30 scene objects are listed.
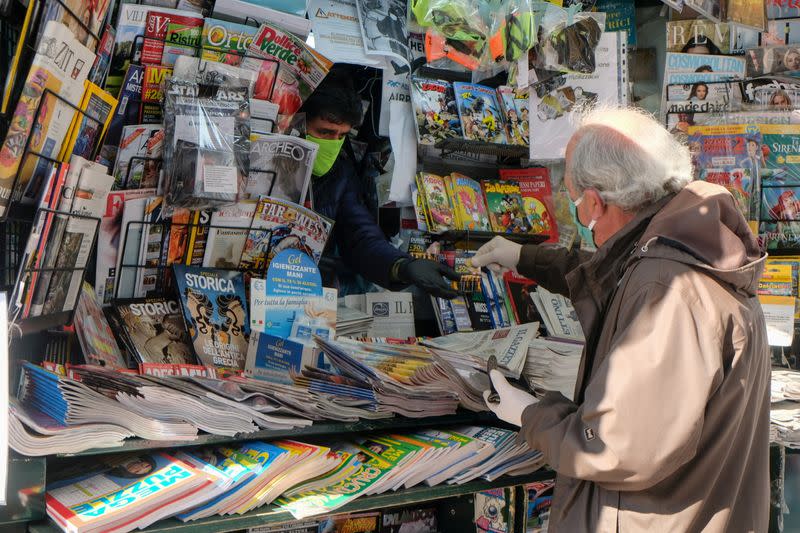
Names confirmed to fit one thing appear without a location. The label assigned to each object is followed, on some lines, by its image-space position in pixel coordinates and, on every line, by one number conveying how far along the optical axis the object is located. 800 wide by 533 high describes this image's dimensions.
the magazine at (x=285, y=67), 2.65
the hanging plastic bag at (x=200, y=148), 2.40
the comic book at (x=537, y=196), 3.45
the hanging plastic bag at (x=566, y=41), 3.24
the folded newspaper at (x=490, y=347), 2.36
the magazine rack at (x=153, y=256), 2.44
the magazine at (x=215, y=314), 2.46
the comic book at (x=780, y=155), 3.48
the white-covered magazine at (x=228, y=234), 2.57
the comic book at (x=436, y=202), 3.20
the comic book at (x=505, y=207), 3.38
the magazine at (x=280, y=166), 2.62
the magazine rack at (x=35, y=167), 1.70
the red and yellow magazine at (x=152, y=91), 2.46
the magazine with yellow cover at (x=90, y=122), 1.89
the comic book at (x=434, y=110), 3.20
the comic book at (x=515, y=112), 3.38
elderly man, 1.59
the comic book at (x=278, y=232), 2.64
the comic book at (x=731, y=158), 3.43
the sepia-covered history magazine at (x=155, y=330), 2.38
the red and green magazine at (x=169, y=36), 2.46
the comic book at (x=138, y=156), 2.42
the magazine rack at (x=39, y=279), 1.73
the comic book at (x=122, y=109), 2.42
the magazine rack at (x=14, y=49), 1.65
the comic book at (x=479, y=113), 3.28
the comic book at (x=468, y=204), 3.29
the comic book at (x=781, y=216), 3.49
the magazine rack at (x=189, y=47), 2.45
